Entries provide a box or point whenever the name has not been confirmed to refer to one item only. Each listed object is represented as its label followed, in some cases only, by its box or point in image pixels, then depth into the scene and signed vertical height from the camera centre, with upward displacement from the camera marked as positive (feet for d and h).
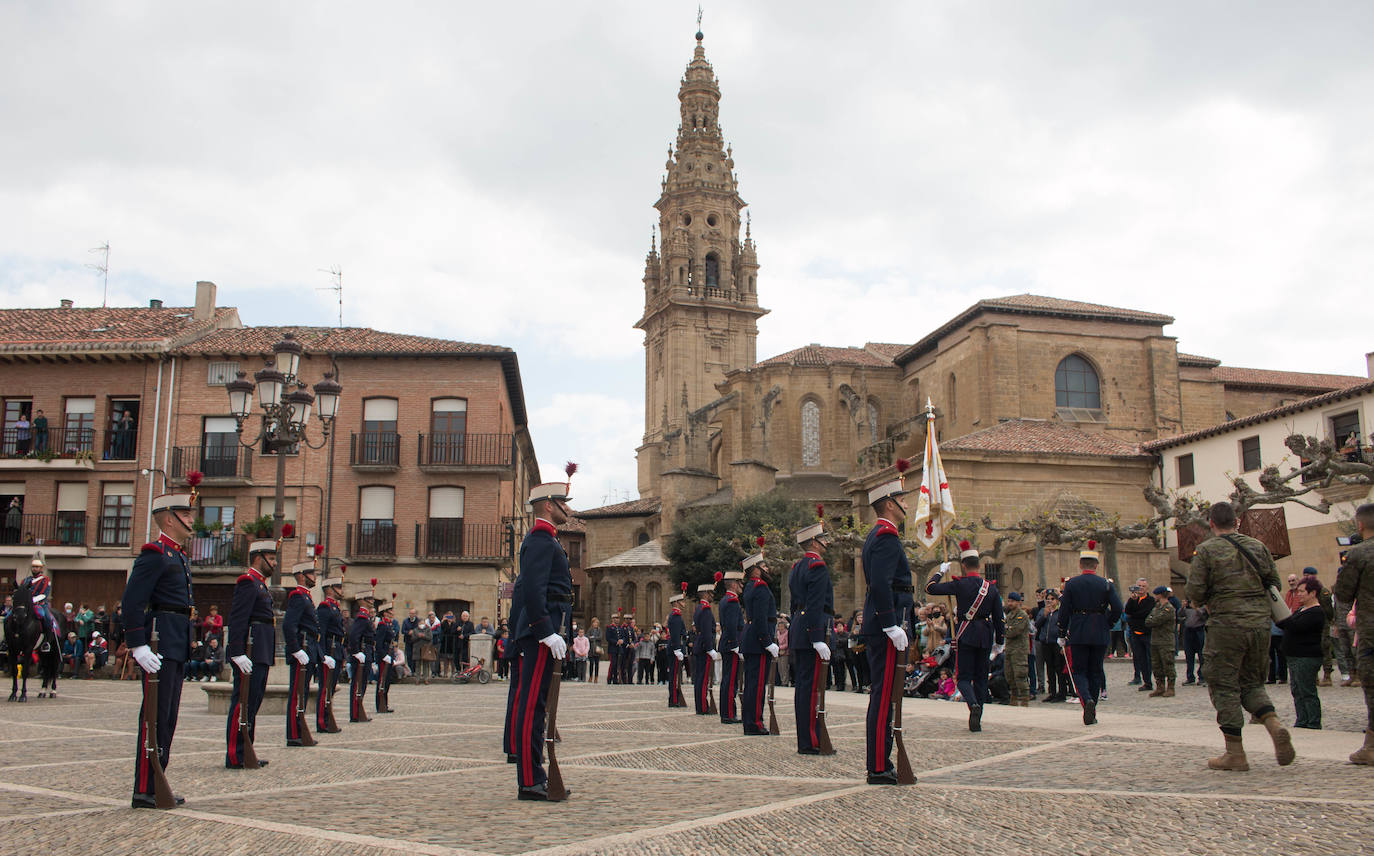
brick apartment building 113.39 +14.48
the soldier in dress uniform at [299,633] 37.24 -0.95
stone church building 134.00 +31.49
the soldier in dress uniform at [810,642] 31.27 -1.07
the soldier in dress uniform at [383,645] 52.49 -1.87
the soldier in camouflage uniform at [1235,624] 25.13 -0.53
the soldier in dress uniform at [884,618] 24.32 -0.35
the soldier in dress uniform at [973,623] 39.63 -0.76
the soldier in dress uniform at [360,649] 48.21 -1.89
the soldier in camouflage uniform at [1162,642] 53.67 -1.94
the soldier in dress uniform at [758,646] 38.99 -1.46
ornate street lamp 53.98 +9.90
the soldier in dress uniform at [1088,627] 41.16 -0.92
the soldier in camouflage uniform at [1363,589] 27.20 +0.27
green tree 175.63 +11.19
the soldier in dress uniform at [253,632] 31.19 -0.76
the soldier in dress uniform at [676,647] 57.64 -2.31
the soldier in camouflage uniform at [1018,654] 53.57 -2.46
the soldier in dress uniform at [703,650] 49.42 -2.03
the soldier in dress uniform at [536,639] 23.35 -0.72
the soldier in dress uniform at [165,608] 24.20 -0.04
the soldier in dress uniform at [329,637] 42.16 -1.24
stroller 62.44 -3.94
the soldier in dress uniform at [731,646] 43.91 -1.64
